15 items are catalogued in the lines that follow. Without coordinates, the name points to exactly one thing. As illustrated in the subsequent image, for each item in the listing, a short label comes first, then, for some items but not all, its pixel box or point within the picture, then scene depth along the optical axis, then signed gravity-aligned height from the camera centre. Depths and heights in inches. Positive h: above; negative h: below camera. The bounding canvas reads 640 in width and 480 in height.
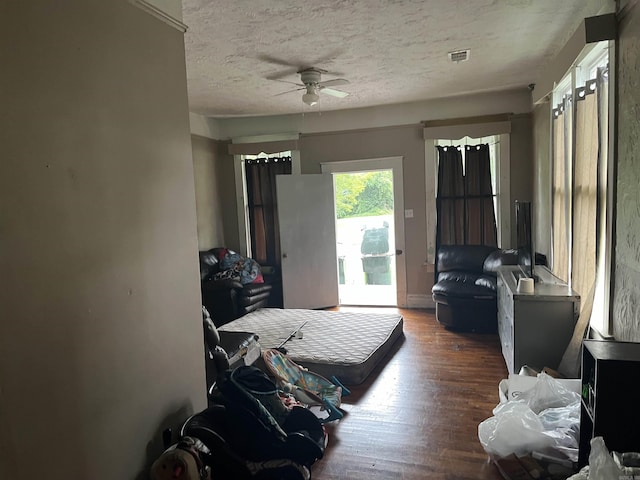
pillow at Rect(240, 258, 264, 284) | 211.5 -30.5
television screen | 138.9 -14.3
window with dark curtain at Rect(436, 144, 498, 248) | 206.4 -0.3
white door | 221.3 -17.6
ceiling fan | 149.1 +43.2
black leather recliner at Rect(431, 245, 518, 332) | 174.2 -36.9
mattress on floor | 135.9 -47.6
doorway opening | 226.7 -18.2
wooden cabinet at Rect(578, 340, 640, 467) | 59.7 -28.5
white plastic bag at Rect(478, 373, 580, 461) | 83.3 -45.5
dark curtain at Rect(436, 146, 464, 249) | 210.1 +0.6
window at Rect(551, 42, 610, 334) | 96.1 +3.7
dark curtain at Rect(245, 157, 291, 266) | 236.2 +2.2
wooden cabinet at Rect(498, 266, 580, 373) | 115.1 -34.6
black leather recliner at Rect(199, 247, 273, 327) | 197.3 -40.0
